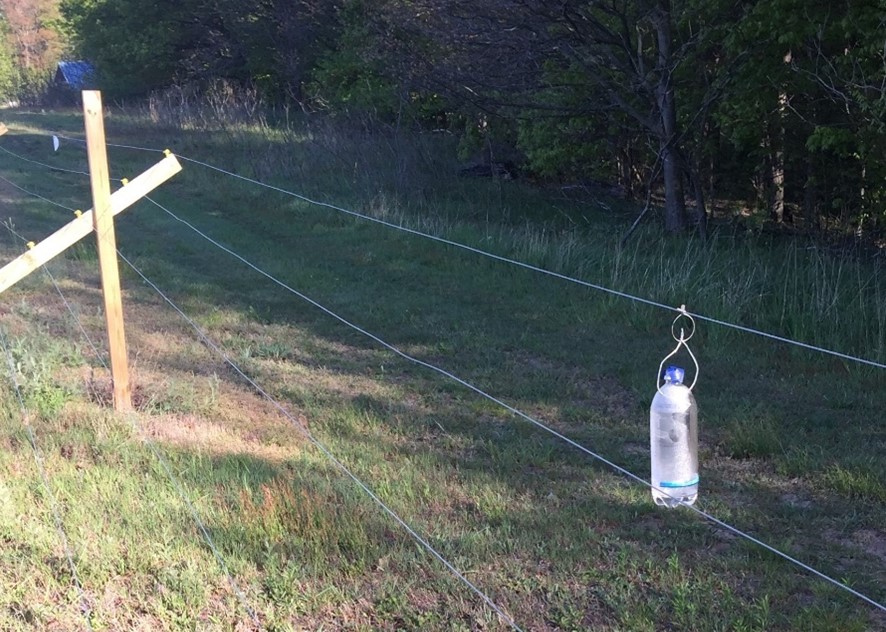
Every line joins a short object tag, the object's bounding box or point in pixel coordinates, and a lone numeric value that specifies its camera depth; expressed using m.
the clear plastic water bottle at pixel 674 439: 3.60
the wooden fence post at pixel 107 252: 5.80
